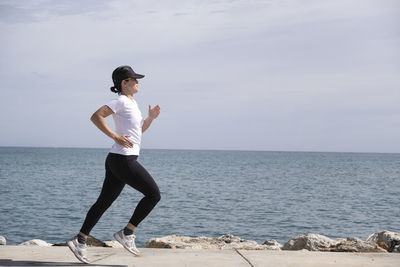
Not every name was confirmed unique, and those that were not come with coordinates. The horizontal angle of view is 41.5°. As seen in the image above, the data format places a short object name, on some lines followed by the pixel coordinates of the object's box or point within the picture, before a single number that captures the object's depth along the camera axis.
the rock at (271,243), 10.34
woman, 4.95
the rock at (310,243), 7.85
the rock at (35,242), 9.84
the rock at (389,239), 8.26
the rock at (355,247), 6.45
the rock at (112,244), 9.08
